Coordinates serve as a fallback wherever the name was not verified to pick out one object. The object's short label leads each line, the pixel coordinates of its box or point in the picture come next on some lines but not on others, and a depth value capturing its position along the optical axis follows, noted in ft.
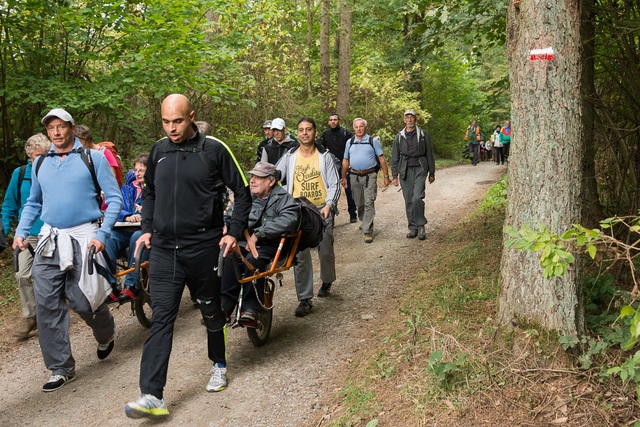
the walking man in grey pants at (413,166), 36.29
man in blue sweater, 17.61
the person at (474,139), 93.25
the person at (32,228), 21.76
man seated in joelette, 18.80
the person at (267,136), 34.86
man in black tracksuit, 15.47
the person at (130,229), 21.72
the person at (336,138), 39.32
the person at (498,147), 93.77
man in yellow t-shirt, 23.26
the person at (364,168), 36.17
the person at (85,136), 24.34
